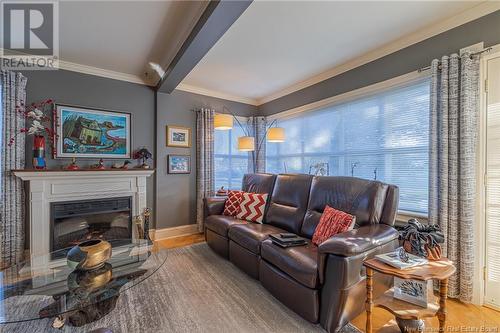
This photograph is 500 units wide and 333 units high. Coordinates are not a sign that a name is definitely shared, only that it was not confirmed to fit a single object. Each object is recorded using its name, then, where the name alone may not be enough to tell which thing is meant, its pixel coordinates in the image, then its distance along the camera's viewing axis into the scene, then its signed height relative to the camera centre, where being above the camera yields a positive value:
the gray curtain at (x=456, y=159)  1.93 +0.06
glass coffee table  1.43 -0.88
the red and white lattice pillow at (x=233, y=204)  3.13 -0.57
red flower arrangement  2.66 +0.58
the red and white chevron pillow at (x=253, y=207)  2.93 -0.58
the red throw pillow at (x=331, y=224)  2.00 -0.55
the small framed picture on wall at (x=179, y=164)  3.74 +0.00
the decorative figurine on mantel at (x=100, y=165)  3.16 -0.03
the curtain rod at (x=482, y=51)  1.87 +0.99
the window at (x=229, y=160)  4.27 +0.09
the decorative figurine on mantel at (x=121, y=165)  3.28 -0.02
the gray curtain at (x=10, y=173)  2.55 -0.11
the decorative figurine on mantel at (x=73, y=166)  2.93 -0.03
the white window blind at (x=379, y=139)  2.38 +0.34
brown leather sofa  1.54 -0.74
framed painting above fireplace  3.00 +0.45
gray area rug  1.64 -1.22
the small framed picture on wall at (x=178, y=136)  3.73 +0.48
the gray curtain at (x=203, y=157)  3.90 +0.12
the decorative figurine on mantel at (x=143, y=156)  3.45 +0.13
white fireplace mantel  2.68 -0.35
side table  1.32 -0.79
